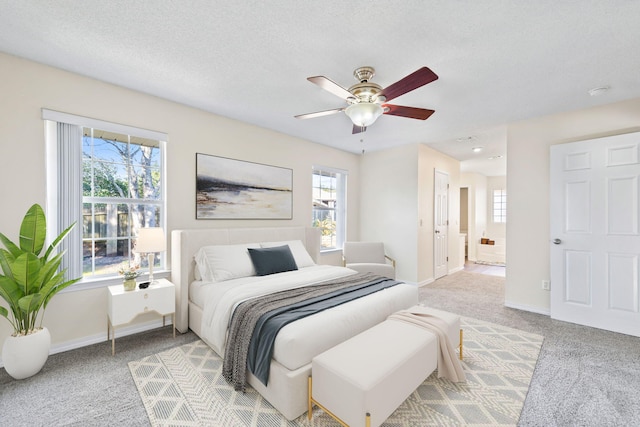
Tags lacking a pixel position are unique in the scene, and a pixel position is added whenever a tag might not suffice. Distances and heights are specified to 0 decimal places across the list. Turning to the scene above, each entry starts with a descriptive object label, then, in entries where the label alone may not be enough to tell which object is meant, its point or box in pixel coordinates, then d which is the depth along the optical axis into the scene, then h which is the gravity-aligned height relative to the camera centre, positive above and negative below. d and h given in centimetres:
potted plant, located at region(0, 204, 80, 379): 204 -61
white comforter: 229 -75
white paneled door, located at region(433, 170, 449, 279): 543 -26
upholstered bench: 144 -95
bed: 174 -82
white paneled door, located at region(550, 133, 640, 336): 300 -25
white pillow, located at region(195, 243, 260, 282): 301 -58
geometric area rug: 172 -134
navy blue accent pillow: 321 -59
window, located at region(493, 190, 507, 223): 843 +24
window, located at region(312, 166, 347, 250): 515 +16
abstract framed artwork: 351 +34
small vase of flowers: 262 -63
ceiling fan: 199 +96
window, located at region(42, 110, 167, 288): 255 +26
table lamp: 268 -28
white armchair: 484 -75
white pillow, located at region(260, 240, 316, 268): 369 -56
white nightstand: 250 -88
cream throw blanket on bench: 204 -107
